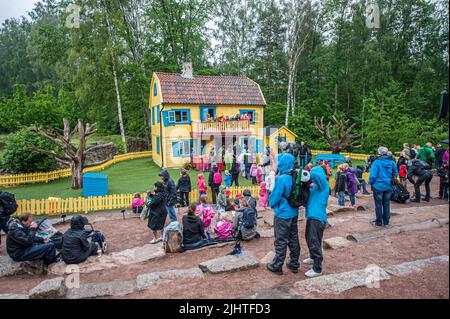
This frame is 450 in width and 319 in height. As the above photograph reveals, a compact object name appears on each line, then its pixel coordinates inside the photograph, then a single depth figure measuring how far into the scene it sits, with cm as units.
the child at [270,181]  1063
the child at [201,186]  1154
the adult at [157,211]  775
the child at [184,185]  1157
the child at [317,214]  504
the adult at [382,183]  738
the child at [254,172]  1519
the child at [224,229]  782
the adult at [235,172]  1442
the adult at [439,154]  1330
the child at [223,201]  1038
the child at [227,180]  1386
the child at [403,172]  1177
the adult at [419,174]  1065
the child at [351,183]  1035
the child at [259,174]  1496
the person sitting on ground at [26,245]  612
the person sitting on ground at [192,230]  729
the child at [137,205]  1116
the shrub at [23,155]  1694
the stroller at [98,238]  738
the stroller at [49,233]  735
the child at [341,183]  1039
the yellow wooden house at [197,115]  2184
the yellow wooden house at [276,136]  2262
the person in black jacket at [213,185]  1196
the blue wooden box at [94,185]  1320
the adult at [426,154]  1351
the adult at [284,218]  502
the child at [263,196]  1131
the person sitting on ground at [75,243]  639
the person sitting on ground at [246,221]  739
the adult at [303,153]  1650
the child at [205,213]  825
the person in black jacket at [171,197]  908
